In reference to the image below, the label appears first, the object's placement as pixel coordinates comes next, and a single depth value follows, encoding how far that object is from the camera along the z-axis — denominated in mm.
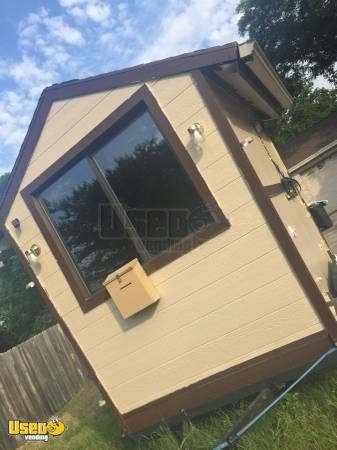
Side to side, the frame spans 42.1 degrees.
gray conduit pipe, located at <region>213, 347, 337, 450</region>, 3951
